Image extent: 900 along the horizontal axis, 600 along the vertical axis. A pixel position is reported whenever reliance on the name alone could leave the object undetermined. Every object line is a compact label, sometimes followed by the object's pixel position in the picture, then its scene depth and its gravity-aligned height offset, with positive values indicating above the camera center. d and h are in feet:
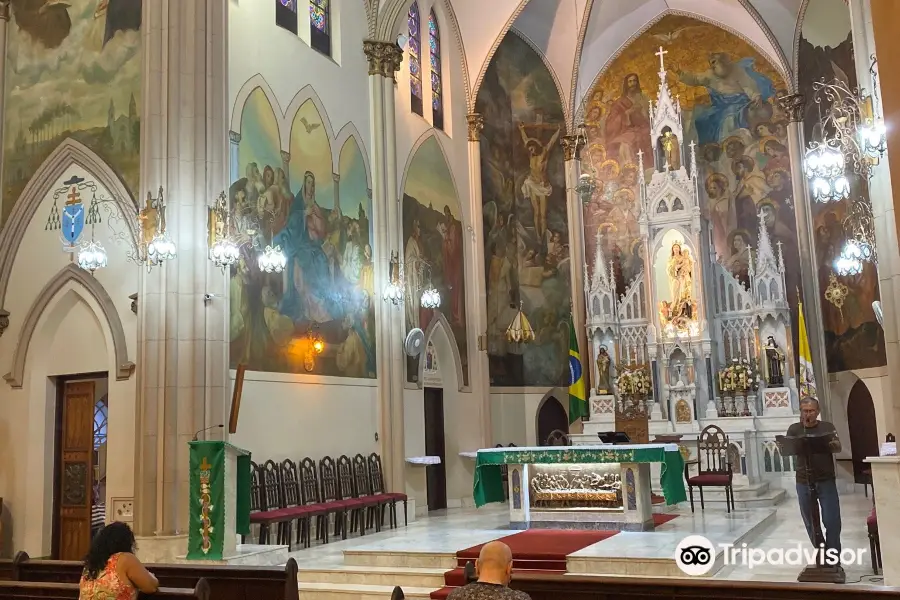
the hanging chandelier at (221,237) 34.99 +8.04
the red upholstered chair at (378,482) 46.44 -2.69
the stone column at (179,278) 33.83 +6.42
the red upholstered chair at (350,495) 43.47 -3.18
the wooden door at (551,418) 67.51 +0.48
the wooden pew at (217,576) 19.33 -3.23
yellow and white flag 57.21 +3.04
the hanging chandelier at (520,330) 58.44 +6.41
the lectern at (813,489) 25.34 -2.17
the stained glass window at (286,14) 45.11 +21.86
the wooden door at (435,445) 55.98 -1.01
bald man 13.62 -2.35
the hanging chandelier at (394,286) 49.39 +8.19
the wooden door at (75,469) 38.14 -1.14
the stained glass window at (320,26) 47.91 +22.45
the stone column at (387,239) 48.60 +11.01
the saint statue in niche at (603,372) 63.31 +3.63
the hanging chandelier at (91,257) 35.60 +7.51
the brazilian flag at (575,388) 61.46 +2.50
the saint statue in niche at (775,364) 59.06 +3.46
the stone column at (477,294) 59.93 +9.22
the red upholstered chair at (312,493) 40.93 -2.77
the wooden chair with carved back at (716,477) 41.34 -2.78
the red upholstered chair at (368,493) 45.03 -3.20
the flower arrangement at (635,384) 61.26 +2.62
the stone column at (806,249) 60.39 +11.58
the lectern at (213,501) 30.22 -2.17
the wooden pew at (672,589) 14.49 -3.05
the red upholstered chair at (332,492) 41.75 -2.88
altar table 36.60 -2.62
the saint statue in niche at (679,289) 61.67 +9.16
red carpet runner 30.78 -4.56
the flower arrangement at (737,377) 59.06 +2.69
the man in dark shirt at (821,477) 25.39 -1.82
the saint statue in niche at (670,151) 63.57 +19.43
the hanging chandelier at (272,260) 38.99 +7.79
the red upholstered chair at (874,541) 27.61 -4.05
